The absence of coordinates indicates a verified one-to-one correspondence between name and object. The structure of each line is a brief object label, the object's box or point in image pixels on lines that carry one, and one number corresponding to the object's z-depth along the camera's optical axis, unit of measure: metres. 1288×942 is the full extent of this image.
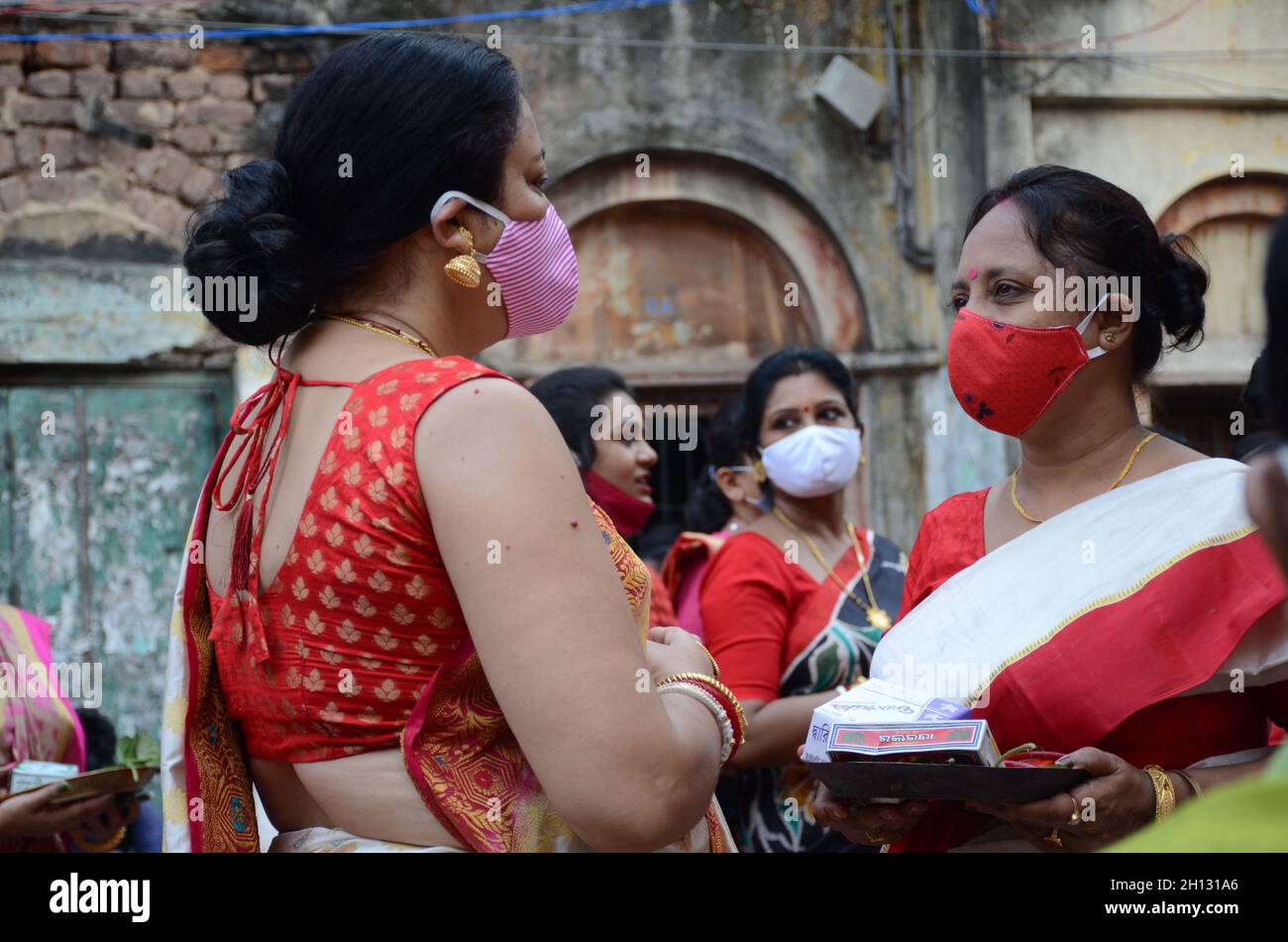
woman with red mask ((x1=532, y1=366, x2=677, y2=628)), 4.45
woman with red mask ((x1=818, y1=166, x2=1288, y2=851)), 2.08
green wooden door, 6.91
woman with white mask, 3.69
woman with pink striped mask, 1.54
